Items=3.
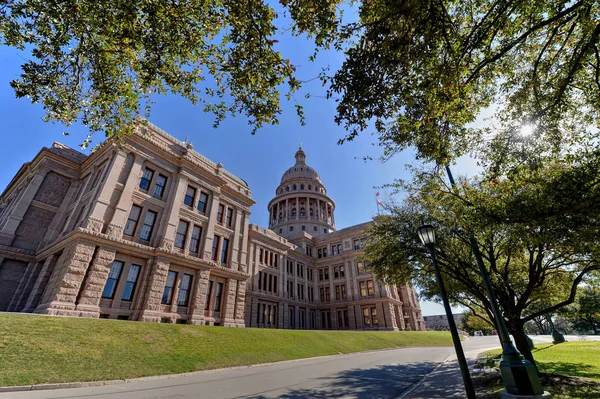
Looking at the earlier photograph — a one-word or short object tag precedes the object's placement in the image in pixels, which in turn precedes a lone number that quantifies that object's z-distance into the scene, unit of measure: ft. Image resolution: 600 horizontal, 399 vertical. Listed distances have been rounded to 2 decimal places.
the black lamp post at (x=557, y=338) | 88.51
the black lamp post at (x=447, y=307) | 19.07
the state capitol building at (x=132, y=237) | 57.21
